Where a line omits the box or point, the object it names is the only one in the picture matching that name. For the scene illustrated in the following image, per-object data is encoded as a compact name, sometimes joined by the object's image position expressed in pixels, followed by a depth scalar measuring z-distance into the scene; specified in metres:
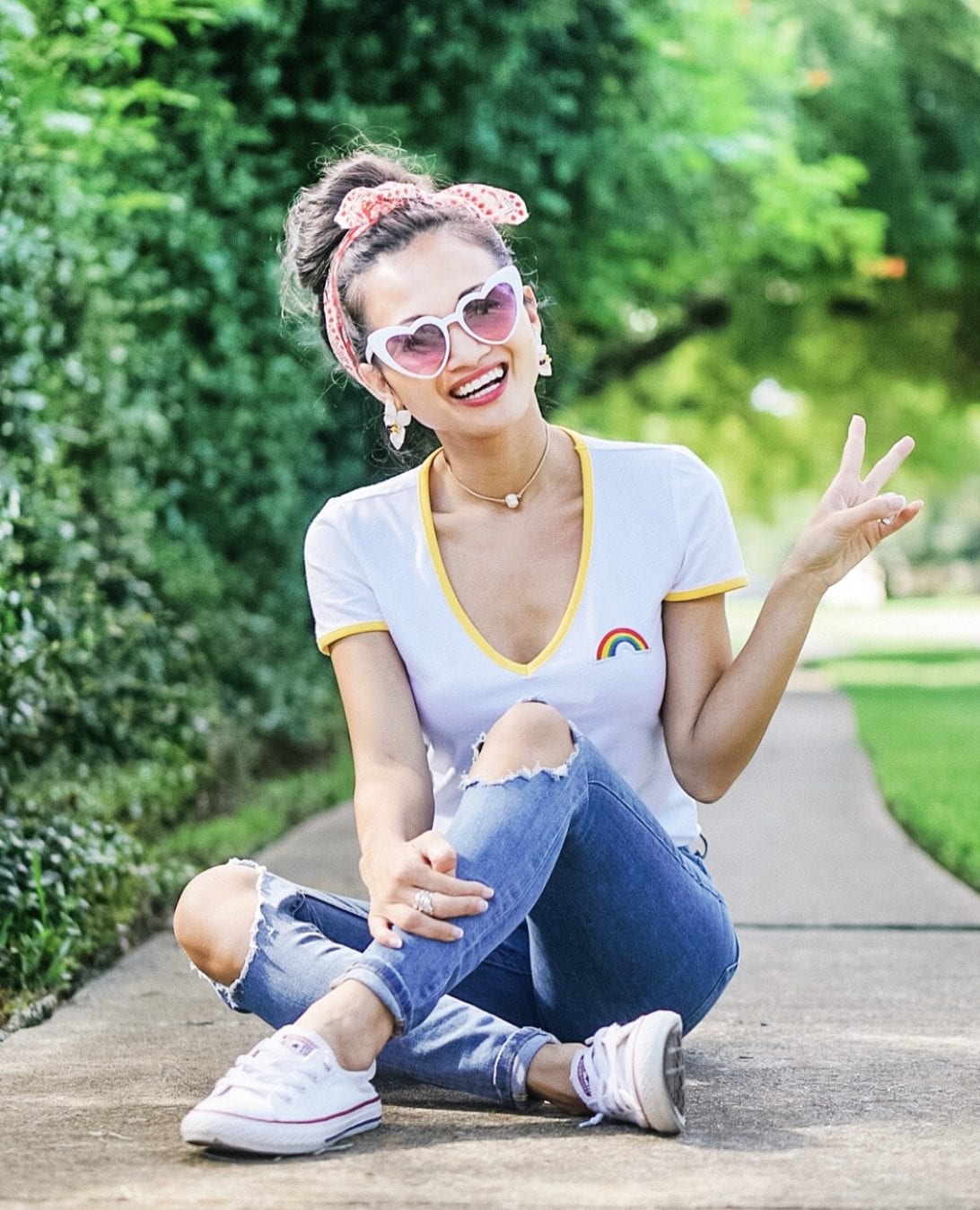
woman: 2.90
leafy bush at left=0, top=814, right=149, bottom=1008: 4.33
